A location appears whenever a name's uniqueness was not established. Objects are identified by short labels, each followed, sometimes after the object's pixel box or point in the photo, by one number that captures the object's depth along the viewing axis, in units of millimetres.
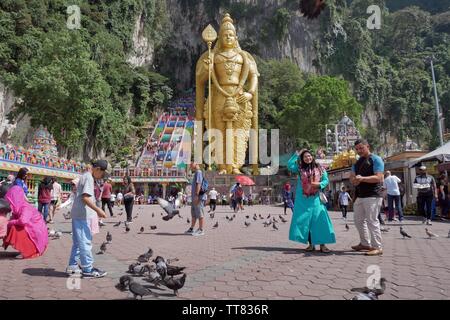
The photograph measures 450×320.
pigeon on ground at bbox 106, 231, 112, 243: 6273
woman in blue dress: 5336
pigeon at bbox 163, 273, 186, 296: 3201
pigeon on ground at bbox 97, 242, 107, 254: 5534
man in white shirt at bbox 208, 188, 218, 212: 15148
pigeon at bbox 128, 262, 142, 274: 3996
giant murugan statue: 27453
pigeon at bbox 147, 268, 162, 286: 3496
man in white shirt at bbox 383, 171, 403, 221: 9641
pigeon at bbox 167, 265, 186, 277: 3572
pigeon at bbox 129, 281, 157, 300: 2949
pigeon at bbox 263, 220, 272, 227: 9566
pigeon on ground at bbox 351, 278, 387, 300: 2674
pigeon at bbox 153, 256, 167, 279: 3570
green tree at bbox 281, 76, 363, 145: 31562
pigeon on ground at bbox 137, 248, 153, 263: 4389
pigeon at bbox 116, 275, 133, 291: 3207
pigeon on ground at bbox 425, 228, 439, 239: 6680
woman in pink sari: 5125
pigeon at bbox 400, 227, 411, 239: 6539
